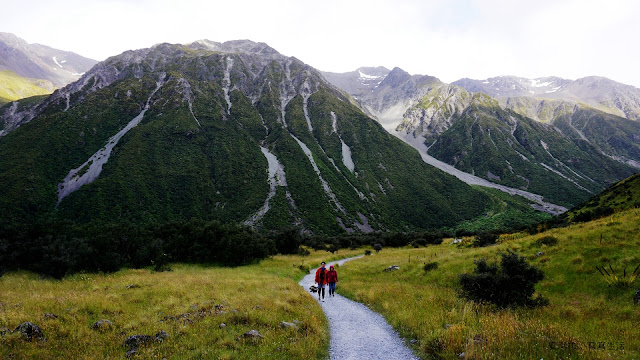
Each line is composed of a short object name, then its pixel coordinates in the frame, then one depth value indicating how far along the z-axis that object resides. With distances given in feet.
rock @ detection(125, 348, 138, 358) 24.95
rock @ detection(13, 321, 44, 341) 26.13
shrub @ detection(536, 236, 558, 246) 65.56
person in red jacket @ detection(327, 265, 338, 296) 63.62
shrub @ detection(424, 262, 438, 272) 73.04
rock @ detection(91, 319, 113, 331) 32.12
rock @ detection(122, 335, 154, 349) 27.58
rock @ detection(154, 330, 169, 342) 28.91
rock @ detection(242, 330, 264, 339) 30.07
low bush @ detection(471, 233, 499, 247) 104.67
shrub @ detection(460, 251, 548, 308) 40.11
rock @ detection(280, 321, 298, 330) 34.55
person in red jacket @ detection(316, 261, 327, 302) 61.62
